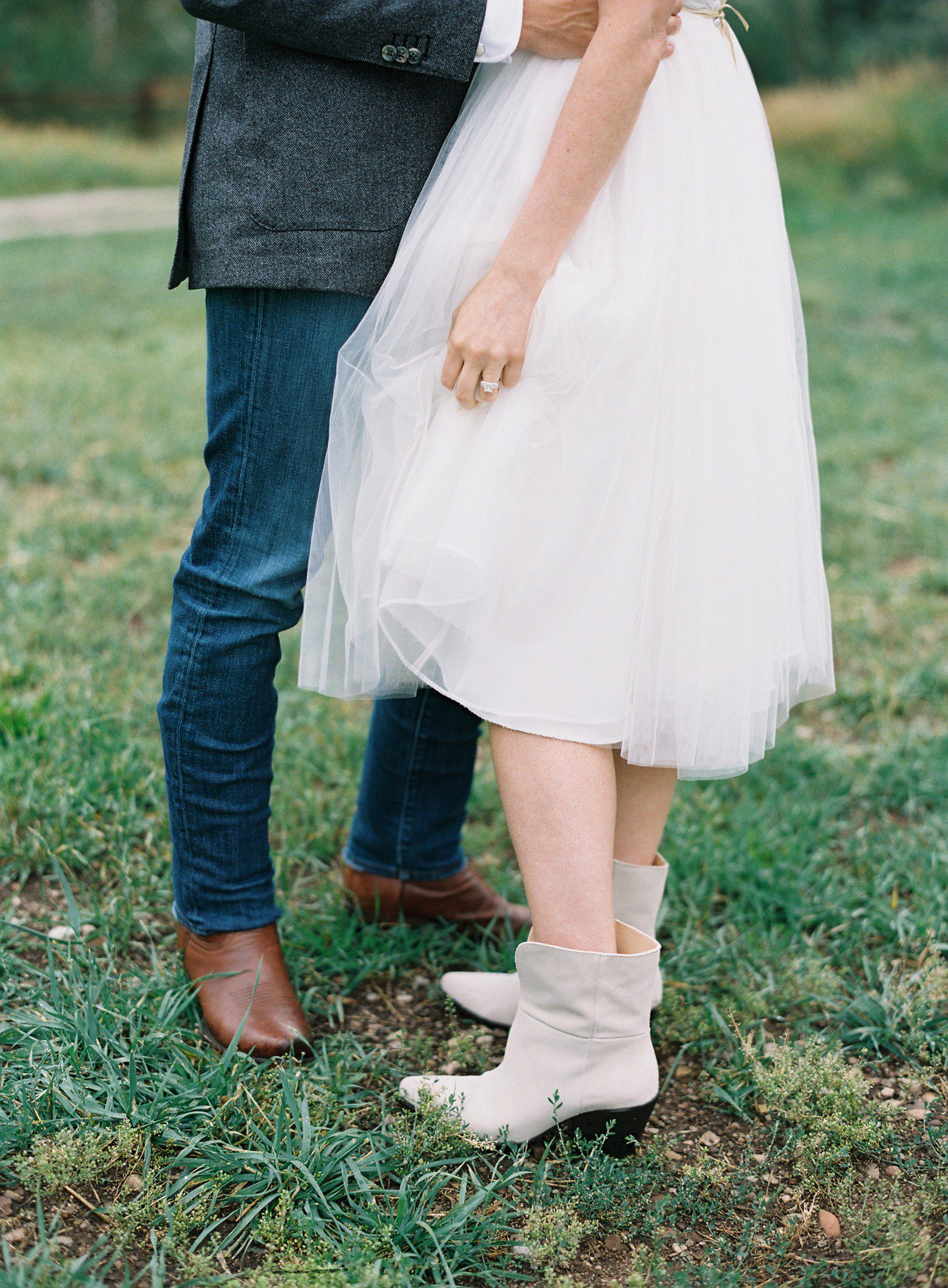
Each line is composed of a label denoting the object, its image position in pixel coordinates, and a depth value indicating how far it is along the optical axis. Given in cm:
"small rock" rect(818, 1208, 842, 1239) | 122
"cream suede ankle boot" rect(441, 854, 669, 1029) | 141
